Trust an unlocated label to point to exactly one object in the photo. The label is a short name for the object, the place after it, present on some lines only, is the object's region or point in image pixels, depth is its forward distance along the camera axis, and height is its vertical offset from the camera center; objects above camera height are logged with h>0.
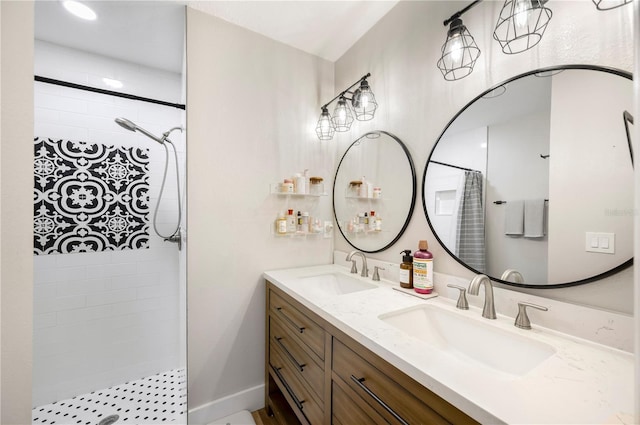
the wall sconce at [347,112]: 1.55 +0.69
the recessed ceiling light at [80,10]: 1.49 +1.22
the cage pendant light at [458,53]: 1.04 +0.71
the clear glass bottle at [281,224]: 1.76 -0.10
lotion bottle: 1.21 -0.29
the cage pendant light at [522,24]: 0.85 +0.70
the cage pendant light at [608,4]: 0.73 +0.64
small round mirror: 1.47 +0.13
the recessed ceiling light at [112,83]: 1.97 +1.01
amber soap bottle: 1.31 -0.31
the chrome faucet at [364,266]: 1.60 -0.35
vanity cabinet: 0.67 -0.61
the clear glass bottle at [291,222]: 1.82 -0.08
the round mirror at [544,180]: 0.76 +0.12
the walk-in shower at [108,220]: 1.69 -0.08
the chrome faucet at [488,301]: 0.95 -0.34
